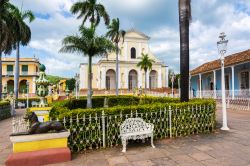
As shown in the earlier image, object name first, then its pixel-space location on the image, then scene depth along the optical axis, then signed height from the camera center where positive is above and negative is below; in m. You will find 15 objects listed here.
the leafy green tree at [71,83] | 61.41 +2.25
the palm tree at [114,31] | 30.77 +9.10
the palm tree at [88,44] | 15.43 +3.56
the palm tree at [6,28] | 17.82 +5.82
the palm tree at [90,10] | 25.19 +10.17
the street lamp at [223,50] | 7.77 +1.55
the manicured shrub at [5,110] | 14.47 -1.46
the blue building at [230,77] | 17.56 +1.40
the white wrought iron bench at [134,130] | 5.34 -1.11
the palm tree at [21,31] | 23.11 +7.19
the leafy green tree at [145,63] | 36.62 +4.91
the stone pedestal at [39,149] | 4.40 -1.39
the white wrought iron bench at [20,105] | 26.47 -1.90
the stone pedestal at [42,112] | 8.30 -0.91
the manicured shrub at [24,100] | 28.14 -1.33
